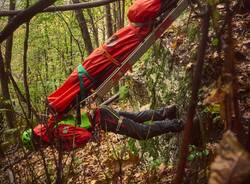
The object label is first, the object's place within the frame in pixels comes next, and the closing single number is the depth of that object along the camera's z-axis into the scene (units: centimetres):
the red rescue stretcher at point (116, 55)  490
